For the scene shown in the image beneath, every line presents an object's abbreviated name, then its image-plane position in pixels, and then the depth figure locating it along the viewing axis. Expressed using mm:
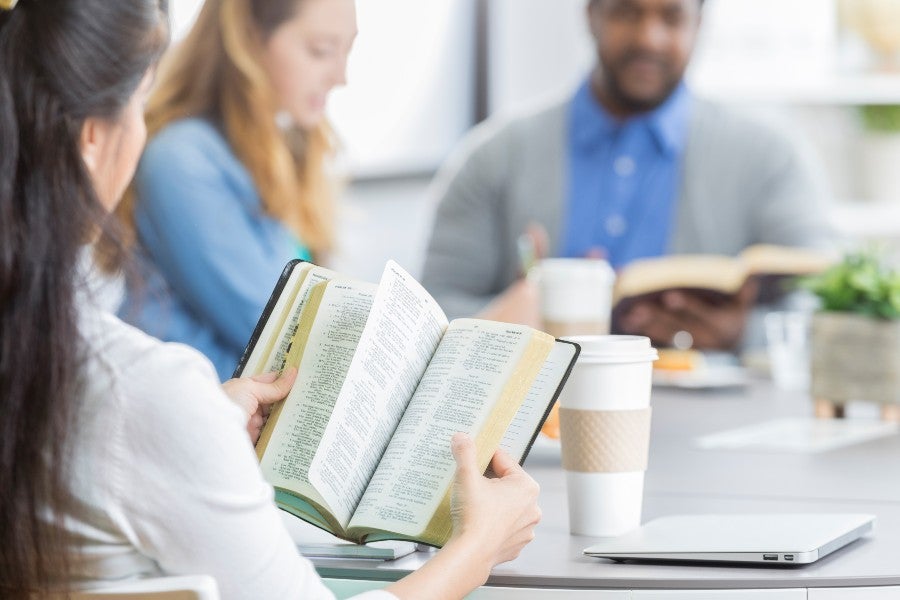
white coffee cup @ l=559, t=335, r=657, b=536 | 2215
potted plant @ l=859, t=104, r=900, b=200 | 5580
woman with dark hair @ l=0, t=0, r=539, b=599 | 1916
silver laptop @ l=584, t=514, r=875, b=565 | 2104
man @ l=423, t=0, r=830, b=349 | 4469
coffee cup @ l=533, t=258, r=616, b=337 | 3067
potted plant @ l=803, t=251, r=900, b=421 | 2898
